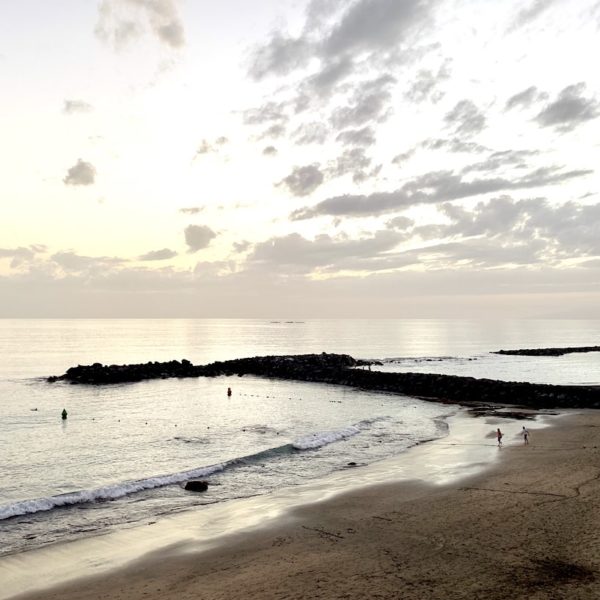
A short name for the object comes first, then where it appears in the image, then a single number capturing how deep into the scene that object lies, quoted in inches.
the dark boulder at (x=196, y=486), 865.5
